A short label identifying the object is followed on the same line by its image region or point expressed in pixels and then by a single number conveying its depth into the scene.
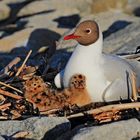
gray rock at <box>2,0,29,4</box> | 36.55
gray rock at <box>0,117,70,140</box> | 12.08
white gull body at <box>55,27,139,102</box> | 13.41
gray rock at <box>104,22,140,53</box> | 19.50
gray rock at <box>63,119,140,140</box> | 11.26
